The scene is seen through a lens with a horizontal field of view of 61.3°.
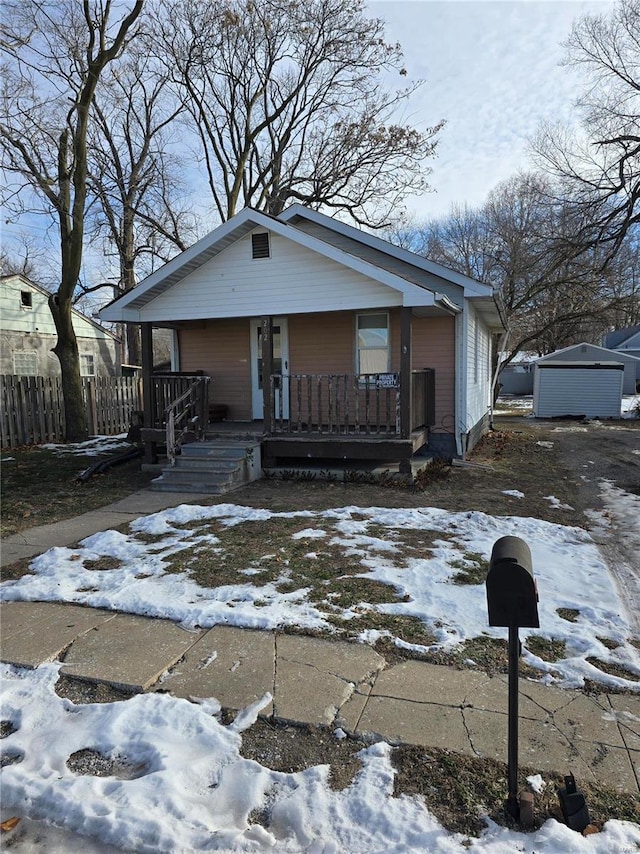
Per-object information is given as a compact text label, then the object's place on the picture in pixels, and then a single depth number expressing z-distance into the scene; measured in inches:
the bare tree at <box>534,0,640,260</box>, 631.8
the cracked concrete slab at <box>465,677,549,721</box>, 107.9
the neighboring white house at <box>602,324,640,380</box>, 1526.3
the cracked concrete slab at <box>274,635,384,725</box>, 109.0
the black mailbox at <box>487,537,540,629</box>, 83.0
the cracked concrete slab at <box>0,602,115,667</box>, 134.5
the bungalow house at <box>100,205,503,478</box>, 347.9
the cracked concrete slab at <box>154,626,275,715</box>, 115.5
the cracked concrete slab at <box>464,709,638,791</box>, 90.3
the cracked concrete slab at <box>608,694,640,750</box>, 99.9
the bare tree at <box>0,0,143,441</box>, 485.4
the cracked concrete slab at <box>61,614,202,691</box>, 123.2
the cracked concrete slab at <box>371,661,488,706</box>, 113.2
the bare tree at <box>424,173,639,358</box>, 745.0
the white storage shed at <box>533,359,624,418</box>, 890.1
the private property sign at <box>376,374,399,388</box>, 346.3
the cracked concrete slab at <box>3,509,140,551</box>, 232.4
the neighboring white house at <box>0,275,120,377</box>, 845.2
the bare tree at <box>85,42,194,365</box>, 821.9
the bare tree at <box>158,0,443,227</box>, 739.4
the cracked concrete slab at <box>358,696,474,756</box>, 98.9
